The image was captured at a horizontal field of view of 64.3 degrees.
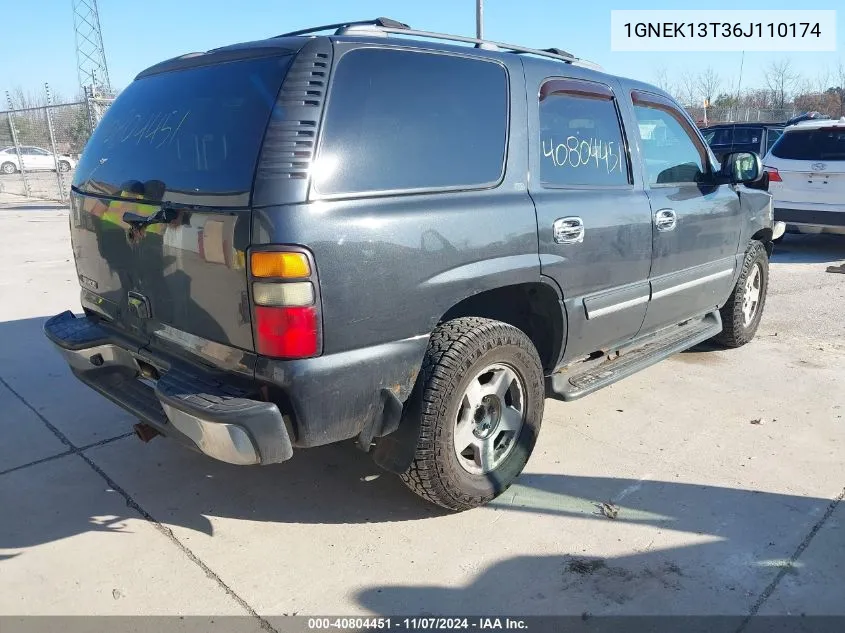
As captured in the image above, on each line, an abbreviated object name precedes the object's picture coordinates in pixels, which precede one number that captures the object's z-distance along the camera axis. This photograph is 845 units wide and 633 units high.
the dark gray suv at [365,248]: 2.35
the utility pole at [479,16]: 11.68
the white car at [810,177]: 8.63
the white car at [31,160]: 24.34
